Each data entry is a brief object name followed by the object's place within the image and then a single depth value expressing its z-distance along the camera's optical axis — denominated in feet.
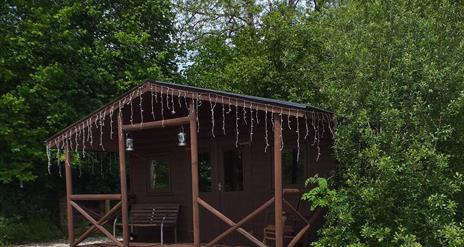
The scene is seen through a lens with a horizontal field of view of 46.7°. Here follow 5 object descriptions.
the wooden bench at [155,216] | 36.35
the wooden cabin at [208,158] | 27.55
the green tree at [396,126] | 24.12
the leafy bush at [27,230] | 47.19
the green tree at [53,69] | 49.24
